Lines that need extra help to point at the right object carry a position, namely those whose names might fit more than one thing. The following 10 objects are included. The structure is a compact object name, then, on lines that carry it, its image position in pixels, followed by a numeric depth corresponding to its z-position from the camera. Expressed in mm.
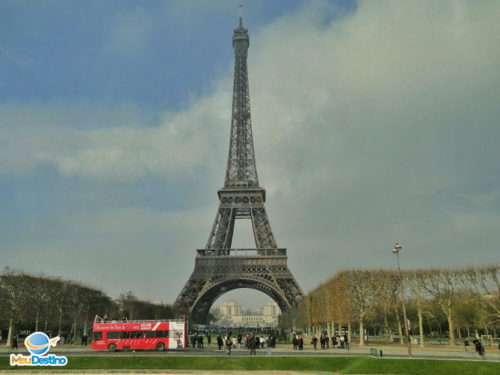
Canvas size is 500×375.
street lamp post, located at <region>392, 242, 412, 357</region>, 36506
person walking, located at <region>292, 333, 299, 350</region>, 45688
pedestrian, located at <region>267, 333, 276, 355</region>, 42344
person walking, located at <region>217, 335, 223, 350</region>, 45844
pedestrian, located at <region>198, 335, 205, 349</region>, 47875
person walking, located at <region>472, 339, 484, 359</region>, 34816
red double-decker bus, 44344
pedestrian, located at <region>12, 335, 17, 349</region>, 48219
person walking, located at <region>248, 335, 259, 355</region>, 38847
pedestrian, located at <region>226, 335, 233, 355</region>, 38794
